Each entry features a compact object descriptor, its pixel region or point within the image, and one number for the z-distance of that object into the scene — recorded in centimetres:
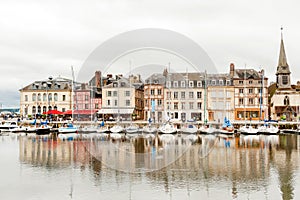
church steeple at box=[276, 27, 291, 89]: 6556
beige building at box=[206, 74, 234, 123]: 6356
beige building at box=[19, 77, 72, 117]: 6956
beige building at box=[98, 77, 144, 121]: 6322
